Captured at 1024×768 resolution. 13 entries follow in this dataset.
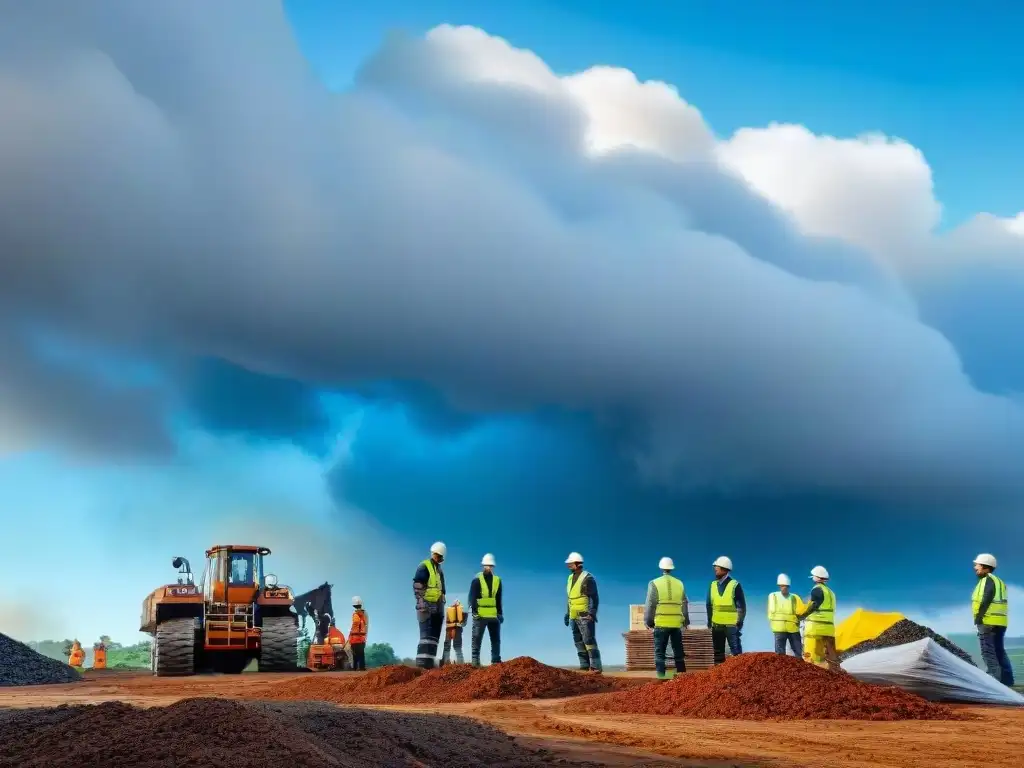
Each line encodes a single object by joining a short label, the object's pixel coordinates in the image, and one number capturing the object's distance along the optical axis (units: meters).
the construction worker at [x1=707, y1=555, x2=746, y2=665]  18.36
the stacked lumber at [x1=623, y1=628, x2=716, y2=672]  22.12
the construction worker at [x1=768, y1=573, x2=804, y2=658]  18.70
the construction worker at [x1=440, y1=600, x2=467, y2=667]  21.52
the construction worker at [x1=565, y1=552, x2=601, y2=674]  19.53
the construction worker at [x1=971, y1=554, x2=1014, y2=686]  18.41
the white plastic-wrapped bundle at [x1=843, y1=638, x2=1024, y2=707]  15.77
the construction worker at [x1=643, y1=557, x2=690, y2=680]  18.23
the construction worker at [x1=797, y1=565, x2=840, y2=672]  18.11
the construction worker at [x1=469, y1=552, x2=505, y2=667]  20.08
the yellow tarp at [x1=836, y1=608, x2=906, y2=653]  22.25
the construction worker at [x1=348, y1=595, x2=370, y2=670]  26.78
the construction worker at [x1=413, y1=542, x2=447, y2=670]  20.09
